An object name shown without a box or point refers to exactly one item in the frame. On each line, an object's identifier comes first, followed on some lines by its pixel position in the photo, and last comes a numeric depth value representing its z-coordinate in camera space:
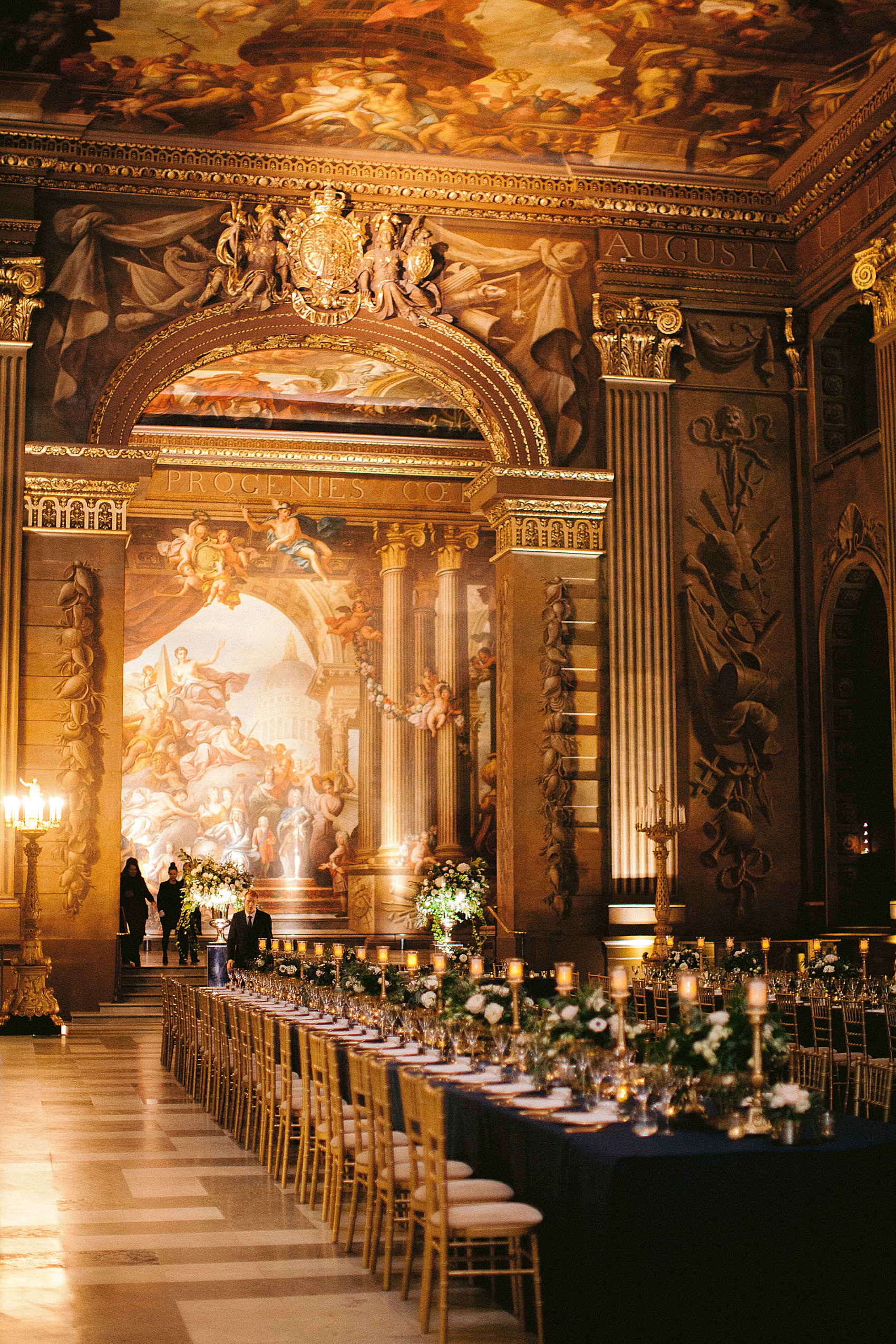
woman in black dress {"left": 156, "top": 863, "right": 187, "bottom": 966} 26.48
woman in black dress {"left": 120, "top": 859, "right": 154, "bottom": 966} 25.67
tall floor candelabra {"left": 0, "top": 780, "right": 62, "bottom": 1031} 17.58
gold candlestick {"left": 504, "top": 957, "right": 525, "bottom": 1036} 8.73
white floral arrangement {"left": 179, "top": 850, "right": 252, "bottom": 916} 26.39
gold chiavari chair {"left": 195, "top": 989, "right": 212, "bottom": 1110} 13.05
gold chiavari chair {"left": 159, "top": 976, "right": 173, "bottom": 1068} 16.31
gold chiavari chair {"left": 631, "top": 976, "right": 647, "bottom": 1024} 15.33
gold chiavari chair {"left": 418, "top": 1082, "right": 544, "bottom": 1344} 6.14
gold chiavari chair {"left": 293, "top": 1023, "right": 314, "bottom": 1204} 9.08
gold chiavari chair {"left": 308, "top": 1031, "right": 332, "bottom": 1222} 8.70
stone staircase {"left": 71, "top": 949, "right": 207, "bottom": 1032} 18.94
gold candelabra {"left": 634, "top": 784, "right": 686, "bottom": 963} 18.66
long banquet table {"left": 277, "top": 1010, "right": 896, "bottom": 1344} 5.57
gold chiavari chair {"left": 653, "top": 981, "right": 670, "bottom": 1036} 14.40
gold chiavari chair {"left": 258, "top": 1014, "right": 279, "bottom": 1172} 10.18
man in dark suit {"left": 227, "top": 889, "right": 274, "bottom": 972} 17.39
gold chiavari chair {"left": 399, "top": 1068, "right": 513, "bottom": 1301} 6.51
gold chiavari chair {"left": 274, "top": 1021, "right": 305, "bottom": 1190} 9.63
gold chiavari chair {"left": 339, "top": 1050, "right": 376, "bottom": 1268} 7.49
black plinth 17.97
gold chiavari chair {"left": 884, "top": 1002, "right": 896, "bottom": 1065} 11.73
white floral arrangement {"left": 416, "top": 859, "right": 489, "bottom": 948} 24.31
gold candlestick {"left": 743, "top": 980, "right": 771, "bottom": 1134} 5.94
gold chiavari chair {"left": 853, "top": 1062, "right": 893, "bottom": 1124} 9.62
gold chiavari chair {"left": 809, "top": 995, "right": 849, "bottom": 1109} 12.38
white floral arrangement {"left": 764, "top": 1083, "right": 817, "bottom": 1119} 5.89
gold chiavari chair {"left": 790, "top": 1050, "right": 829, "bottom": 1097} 9.88
